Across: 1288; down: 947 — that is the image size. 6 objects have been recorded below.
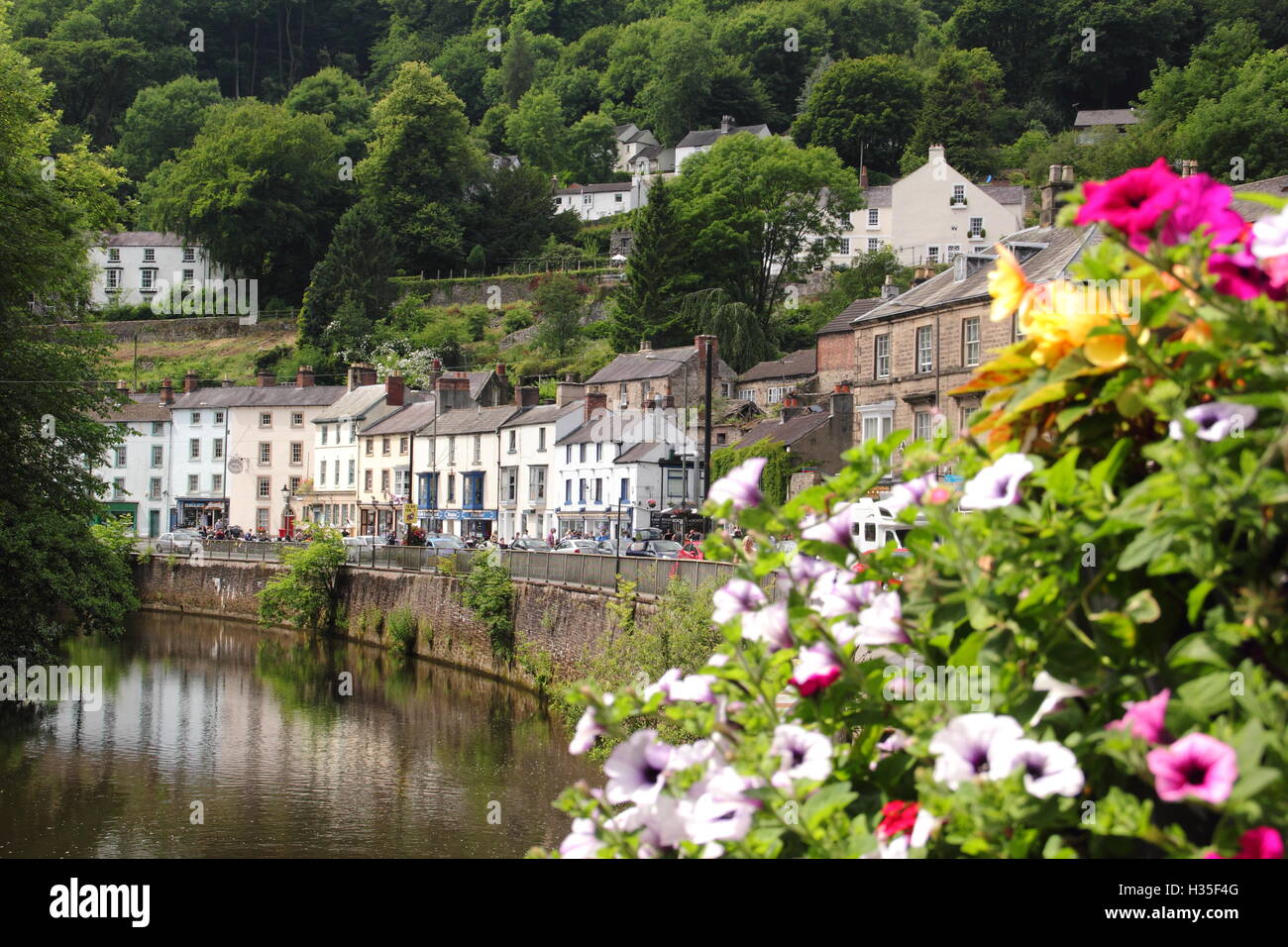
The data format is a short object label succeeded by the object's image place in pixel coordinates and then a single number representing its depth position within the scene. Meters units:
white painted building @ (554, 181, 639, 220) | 123.62
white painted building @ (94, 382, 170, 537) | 83.06
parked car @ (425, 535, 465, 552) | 53.19
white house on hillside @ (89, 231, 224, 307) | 112.81
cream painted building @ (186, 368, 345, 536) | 80.00
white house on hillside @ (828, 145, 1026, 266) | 87.06
